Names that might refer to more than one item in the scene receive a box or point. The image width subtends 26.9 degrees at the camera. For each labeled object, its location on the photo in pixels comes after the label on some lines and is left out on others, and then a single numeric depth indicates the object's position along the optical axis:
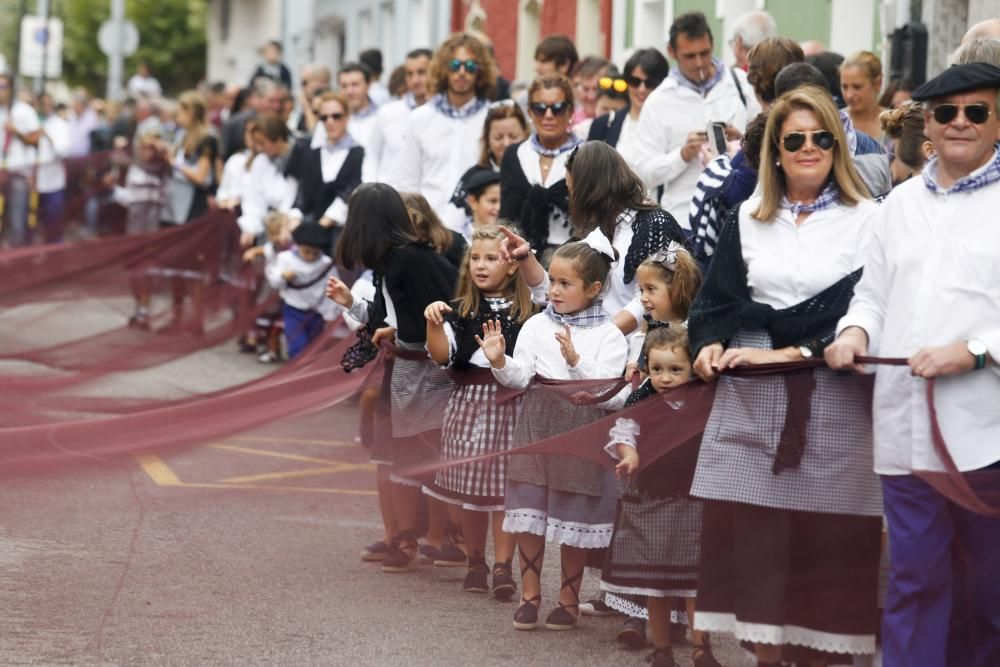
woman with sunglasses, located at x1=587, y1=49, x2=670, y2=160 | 11.64
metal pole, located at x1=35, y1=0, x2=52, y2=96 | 40.53
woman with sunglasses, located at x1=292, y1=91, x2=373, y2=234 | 14.62
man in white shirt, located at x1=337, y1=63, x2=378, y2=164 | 15.39
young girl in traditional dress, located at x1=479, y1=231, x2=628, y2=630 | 7.50
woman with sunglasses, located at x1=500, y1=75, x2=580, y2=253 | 9.92
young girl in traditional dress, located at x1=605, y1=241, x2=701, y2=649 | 7.64
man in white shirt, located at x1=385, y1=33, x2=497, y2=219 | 12.56
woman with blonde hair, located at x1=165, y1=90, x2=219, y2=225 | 18.89
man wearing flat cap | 5.73
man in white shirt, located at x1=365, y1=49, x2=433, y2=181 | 13.70
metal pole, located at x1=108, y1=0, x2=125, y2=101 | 38.31
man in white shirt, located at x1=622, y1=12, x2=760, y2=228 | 10.70
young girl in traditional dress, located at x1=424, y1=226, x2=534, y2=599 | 7.93
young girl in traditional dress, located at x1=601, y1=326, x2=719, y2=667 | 6.66
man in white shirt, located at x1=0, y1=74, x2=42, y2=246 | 18.39
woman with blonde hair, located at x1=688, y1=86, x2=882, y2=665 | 6.17
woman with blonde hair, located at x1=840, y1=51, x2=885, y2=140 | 10.41
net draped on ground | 6.96
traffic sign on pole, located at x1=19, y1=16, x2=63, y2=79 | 40.66
